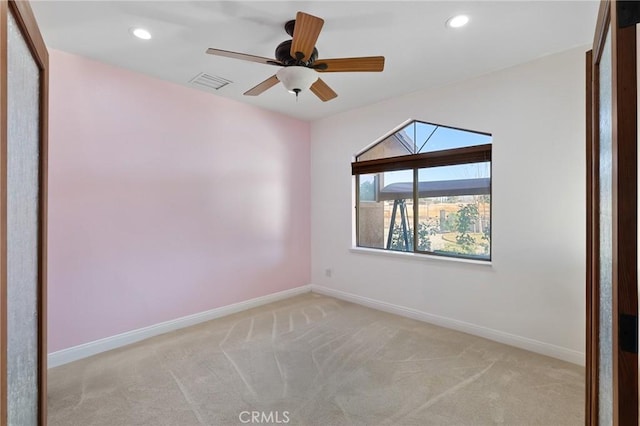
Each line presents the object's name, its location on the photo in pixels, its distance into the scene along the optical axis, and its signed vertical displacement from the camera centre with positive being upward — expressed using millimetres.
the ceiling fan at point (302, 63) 1937 +1042
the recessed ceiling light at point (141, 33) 2248 +1367
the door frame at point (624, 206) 794 +19
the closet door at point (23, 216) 825 -5
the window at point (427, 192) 3176 +257
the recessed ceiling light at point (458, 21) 2109 +1367
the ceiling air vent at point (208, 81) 3035 +1383
